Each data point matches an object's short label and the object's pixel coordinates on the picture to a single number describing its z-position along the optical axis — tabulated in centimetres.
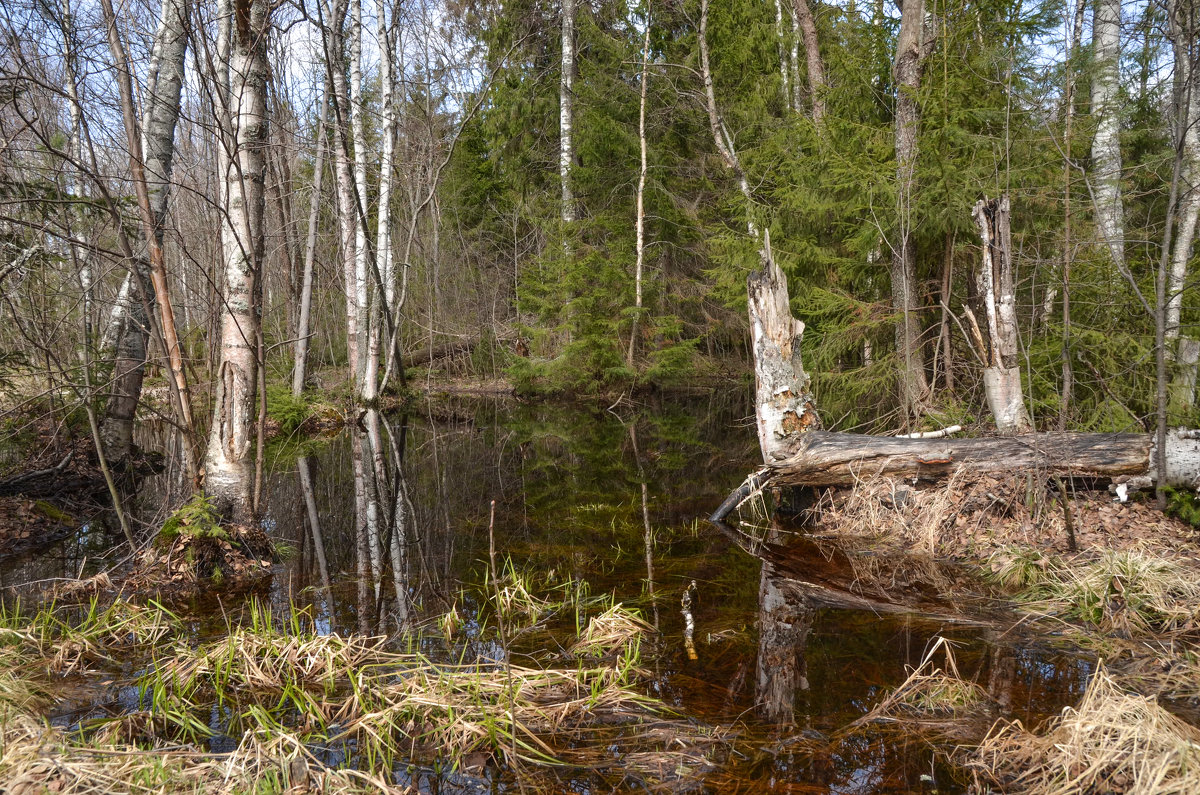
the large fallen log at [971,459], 549
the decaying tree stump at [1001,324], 654
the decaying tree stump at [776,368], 716
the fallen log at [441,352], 1972
